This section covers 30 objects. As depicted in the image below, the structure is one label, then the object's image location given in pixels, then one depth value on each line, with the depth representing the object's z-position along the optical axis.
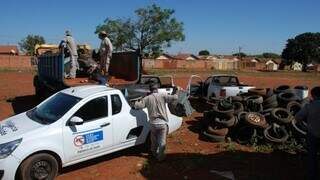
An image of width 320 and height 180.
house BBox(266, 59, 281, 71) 62.66
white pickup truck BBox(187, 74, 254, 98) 9.85
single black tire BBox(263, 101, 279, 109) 8.15
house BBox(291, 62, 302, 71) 60.33
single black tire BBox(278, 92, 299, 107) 8.21
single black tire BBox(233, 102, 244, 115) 7.87
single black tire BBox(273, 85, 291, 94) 9.27
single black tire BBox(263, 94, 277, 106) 8.27
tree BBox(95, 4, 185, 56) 36.67
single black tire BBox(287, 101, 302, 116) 7.85
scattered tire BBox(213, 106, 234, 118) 7.36
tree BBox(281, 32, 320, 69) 55.06
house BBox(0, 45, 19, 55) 61.65
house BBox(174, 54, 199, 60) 79.16
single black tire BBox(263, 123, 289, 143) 6.52
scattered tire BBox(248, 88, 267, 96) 9.04
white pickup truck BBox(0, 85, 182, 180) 4.47
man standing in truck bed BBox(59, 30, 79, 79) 8.24
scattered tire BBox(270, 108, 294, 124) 6.92
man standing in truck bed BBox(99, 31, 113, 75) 7.83
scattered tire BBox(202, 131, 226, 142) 6.76
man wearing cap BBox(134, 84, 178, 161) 5.49
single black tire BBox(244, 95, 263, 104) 8.26
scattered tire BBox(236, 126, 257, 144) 6.81
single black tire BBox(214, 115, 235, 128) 6.98
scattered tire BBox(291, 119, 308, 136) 6.44
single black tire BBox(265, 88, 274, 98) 8.83
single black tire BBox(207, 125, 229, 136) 6.83
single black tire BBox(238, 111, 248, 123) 7.15
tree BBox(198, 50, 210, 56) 116.27
